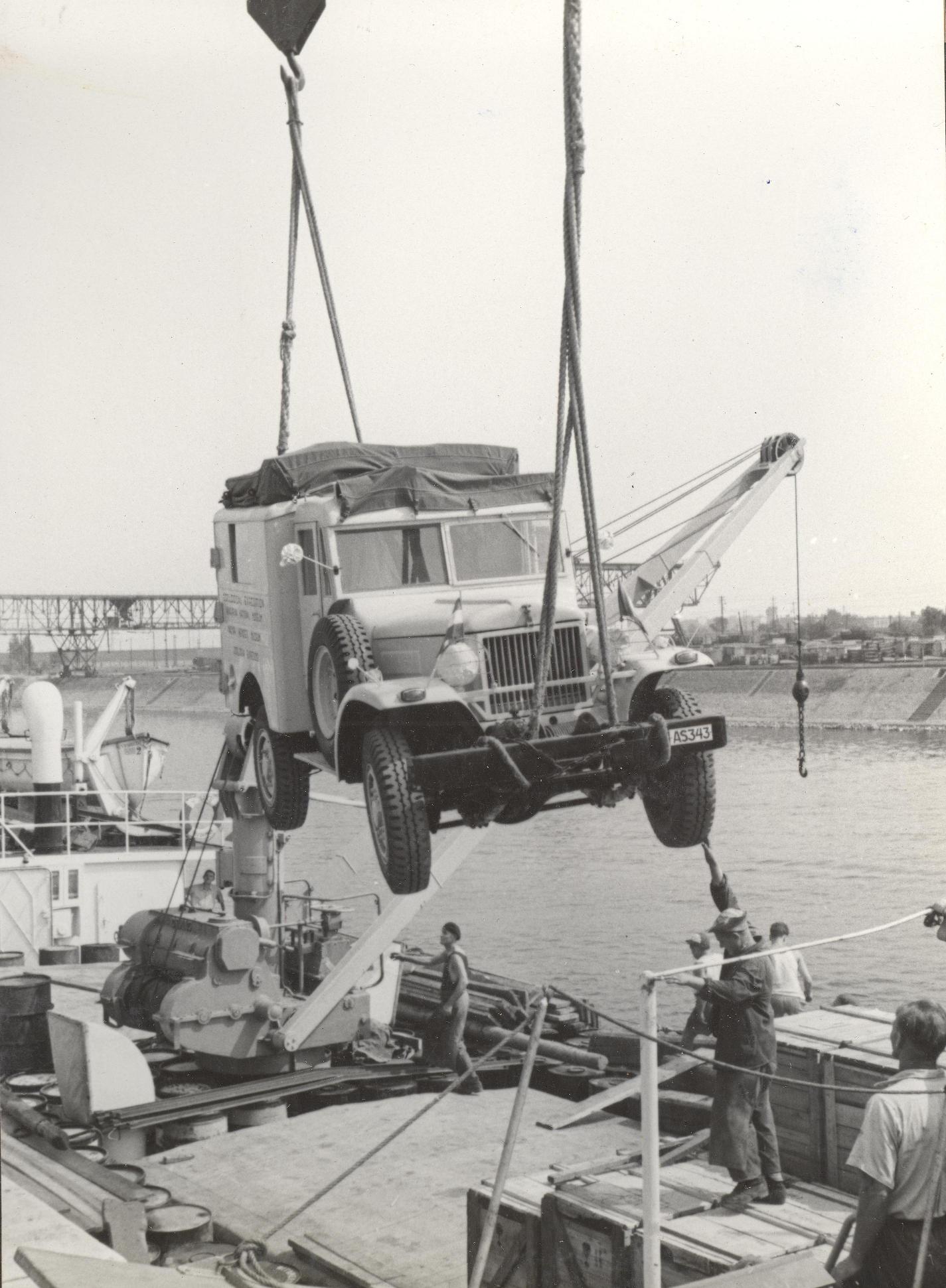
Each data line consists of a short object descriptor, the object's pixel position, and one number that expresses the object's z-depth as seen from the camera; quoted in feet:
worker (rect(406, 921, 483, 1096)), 34.86
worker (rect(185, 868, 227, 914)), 34.96
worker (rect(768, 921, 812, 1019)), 31.01
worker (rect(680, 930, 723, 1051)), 21.94
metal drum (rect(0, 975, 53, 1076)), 33.78
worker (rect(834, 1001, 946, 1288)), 13.47
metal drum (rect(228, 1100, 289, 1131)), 31.65
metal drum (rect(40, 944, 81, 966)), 48.24
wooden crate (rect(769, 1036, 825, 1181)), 20.56
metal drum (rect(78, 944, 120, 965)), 50.08
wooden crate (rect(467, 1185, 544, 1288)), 18.94
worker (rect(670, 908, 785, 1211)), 19.22
